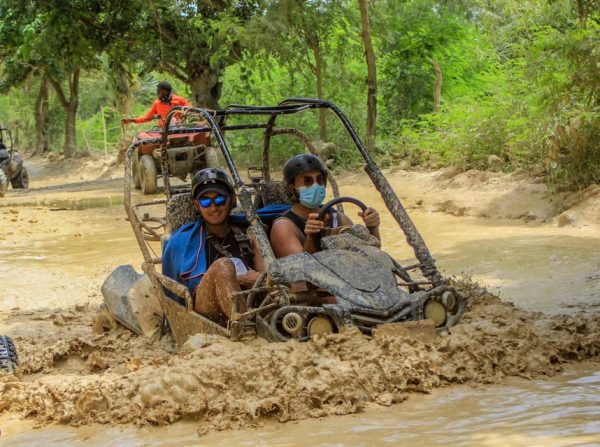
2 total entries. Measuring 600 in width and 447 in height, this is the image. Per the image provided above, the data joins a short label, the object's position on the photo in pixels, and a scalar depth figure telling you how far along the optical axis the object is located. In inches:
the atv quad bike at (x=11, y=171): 727.7
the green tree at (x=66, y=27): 773.3
